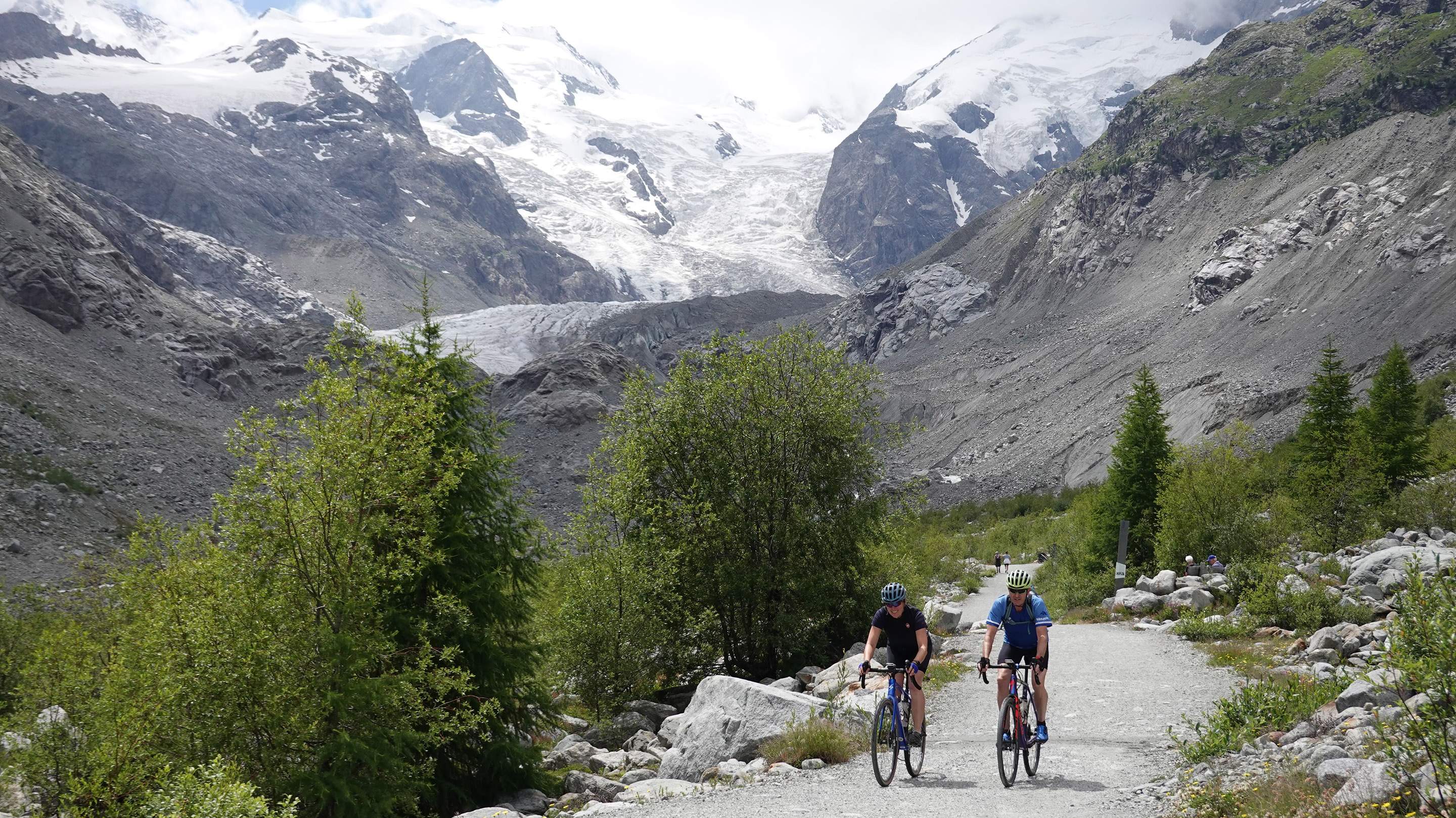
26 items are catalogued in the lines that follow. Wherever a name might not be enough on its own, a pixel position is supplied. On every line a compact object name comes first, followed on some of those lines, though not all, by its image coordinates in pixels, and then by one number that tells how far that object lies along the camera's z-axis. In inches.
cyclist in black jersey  460.8
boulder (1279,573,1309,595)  866.1
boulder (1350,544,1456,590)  822.5
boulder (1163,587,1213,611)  1007.6
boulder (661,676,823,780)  603.8
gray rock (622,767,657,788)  645.3
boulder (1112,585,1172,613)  1079.6
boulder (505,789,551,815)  676.7
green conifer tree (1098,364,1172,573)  1493.6
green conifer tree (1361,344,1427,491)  1519.4
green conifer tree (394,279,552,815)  725.9
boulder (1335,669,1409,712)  417.7
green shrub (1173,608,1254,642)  866.8
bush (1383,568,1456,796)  279.9
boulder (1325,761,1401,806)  297.6
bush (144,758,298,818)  417.7
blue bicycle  459.2
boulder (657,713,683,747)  765.8
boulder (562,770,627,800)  618.5
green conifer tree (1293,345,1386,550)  1138.0
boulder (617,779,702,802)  539.5
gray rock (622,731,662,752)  796.6
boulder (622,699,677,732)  945.5
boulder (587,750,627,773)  743.1
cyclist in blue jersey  449.4
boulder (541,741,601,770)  794.2
